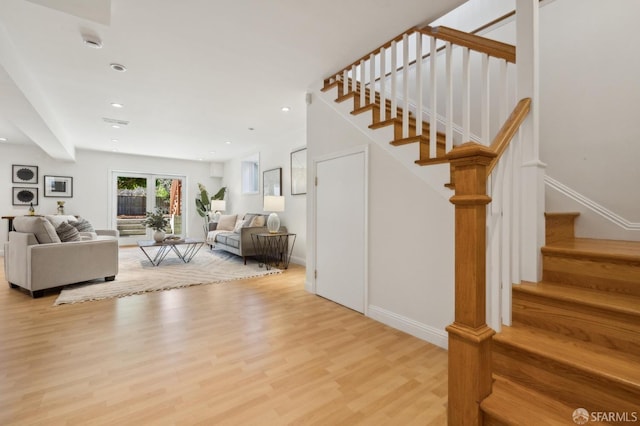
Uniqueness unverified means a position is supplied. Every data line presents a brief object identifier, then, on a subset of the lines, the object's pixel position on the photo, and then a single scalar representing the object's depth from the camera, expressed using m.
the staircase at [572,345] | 1.04
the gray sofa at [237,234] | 5.25
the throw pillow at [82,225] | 5.16
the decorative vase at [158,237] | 5.03
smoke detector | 2.41
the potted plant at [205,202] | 8.00
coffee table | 4.90
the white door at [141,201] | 7.58
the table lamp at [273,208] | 4.98
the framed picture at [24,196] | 6.28
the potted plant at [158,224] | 5.11
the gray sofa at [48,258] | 3.30
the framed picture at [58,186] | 6.62
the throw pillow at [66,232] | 3.75
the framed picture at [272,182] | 5.94
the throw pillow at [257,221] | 5.58
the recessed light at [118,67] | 2.93
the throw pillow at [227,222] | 6.89
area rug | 3.45
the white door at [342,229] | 2.87
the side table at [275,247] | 5.36
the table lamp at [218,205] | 7.46
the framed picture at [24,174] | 6.27
